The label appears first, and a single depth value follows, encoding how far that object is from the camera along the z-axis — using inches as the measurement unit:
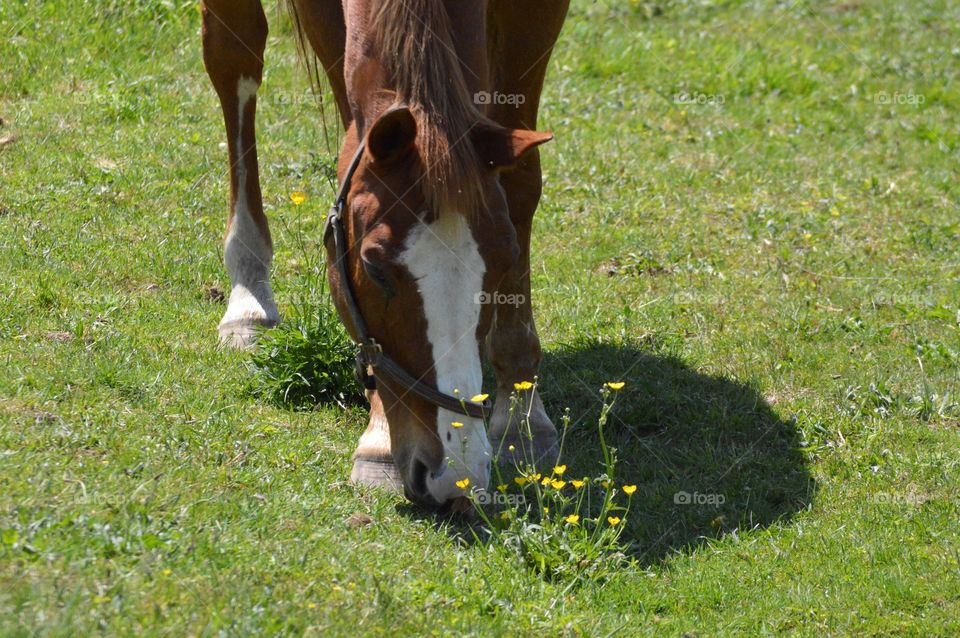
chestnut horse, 291.6
